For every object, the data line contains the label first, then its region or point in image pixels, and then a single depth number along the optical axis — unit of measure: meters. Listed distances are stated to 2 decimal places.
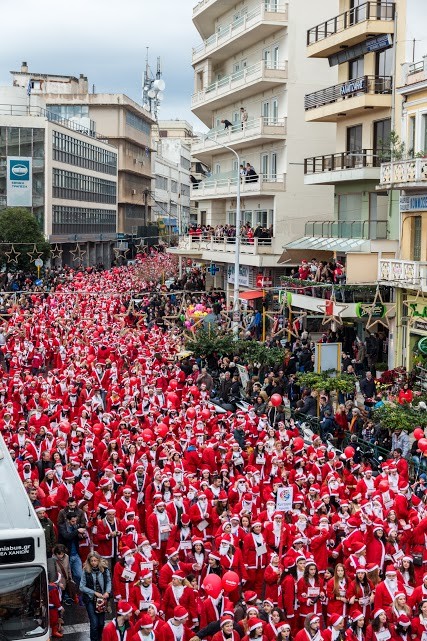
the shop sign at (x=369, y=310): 27.45
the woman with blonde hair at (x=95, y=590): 11.67
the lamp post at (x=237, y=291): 31.29
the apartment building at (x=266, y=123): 39.75
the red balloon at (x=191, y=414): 19.11
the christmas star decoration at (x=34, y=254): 48.13
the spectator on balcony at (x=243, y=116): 42.75
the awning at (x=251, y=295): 34.91
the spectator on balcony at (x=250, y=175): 41.26
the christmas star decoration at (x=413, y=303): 26.25
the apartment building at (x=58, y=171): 60.16
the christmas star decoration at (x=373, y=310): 26.42
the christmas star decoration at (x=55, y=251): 62.97
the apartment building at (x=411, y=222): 25.72
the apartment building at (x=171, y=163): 107.75
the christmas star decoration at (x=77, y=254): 70.18
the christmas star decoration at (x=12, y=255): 47.28
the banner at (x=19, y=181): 59.62
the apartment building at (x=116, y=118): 85.56
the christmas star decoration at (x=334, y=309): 27.21
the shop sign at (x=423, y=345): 25.45
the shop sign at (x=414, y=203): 26.50
